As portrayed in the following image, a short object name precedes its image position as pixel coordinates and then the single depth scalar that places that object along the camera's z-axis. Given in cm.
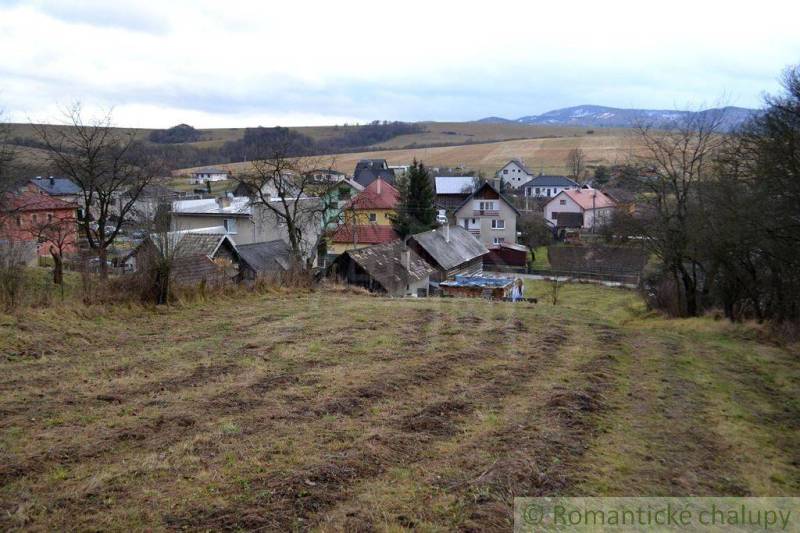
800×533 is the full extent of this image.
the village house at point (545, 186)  8281
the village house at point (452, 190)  7144
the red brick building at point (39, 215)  2255
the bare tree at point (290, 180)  2700
